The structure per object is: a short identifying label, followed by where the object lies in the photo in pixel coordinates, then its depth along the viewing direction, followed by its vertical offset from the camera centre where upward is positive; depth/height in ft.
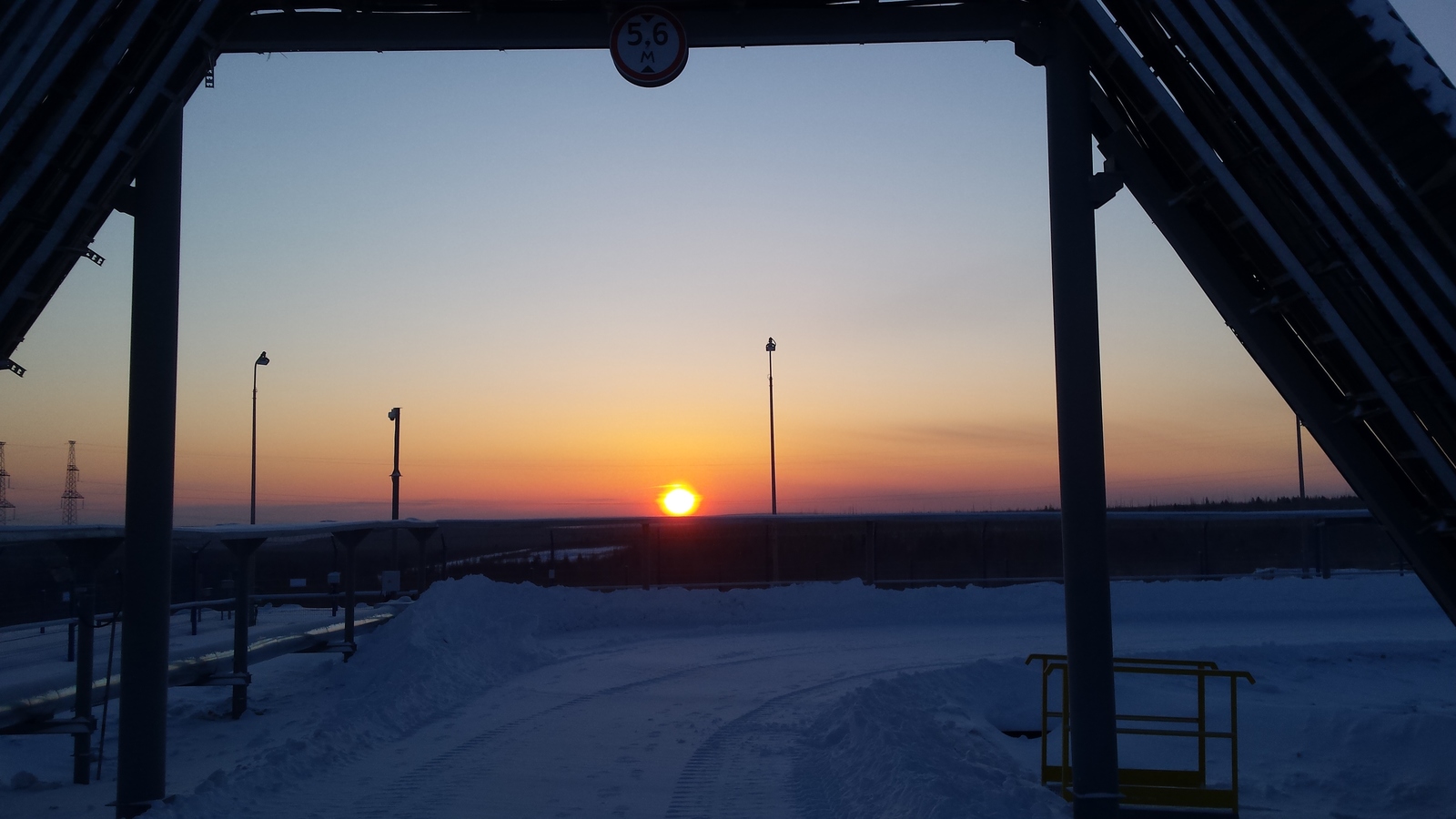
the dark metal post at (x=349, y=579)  61.00 -3.96
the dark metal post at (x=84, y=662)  37.63 -5.41
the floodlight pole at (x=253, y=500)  122.31 +1.73
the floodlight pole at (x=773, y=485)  122.62 +2.72
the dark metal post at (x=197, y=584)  61.00 -4.60
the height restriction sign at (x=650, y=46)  29.78 +13.54
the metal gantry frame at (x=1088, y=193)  21.54 +7.48
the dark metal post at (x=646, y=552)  88.31 -3.76
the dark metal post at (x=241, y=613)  48.49 -4.68
